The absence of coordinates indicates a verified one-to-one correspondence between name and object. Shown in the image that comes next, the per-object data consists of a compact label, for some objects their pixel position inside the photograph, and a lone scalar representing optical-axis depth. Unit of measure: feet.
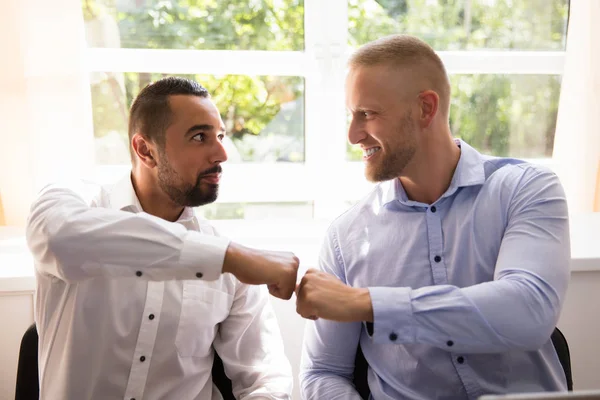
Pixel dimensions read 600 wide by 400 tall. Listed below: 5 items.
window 8.52
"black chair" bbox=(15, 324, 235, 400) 5.47
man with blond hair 4.62
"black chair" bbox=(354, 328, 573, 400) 5.39
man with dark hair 4.62
